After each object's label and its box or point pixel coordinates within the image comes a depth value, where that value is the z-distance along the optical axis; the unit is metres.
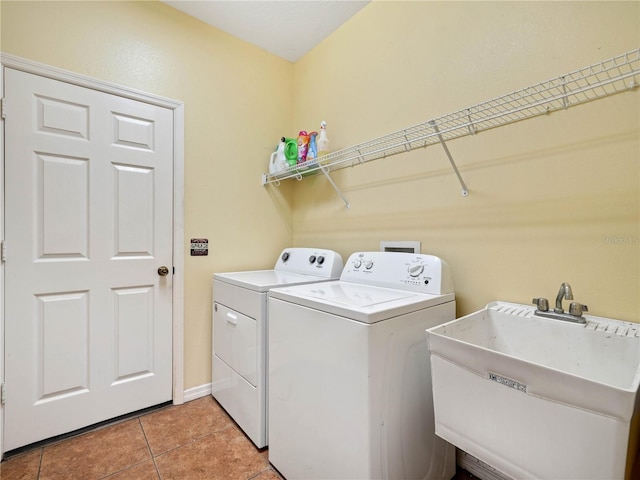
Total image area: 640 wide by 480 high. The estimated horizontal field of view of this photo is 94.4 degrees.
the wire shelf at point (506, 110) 1.04
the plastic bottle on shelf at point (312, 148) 2.05
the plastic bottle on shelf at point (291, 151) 2.15
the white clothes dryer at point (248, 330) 1.54
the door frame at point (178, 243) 1.96
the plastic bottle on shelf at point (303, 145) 2.07
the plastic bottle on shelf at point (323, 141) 1.98
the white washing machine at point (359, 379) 1.02
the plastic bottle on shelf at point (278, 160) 2.19
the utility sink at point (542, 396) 0.66
